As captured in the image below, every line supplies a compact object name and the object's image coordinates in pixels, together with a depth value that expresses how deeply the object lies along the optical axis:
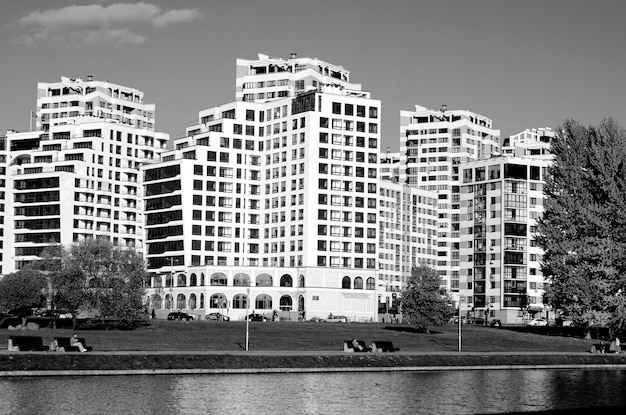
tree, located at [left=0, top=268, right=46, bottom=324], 131.50
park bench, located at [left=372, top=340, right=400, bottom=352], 99.56
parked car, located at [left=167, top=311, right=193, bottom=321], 172.26
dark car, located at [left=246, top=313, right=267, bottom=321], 175.82
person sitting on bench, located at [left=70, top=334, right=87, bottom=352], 84.75
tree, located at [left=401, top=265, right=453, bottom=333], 130.88
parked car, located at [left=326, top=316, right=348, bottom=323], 187.38
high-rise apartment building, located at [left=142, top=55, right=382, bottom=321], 196.12
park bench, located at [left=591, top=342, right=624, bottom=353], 110.04
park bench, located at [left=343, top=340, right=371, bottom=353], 99.19
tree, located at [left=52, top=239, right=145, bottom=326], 121.25
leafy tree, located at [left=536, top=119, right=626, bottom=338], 113.06
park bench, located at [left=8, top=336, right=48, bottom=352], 82.69
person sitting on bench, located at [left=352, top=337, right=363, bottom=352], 98.75
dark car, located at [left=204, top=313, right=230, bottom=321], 178.00
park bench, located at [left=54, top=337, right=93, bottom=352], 84.44
